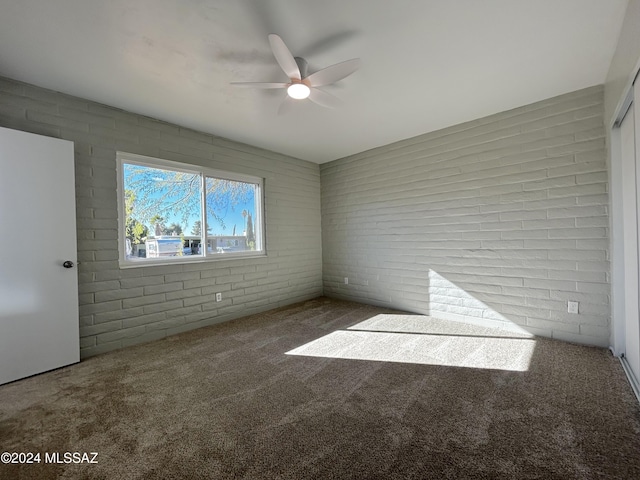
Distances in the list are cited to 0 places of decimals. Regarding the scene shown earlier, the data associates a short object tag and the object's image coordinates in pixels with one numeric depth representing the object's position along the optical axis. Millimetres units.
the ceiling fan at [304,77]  1763
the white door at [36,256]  2184
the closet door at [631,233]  1902
